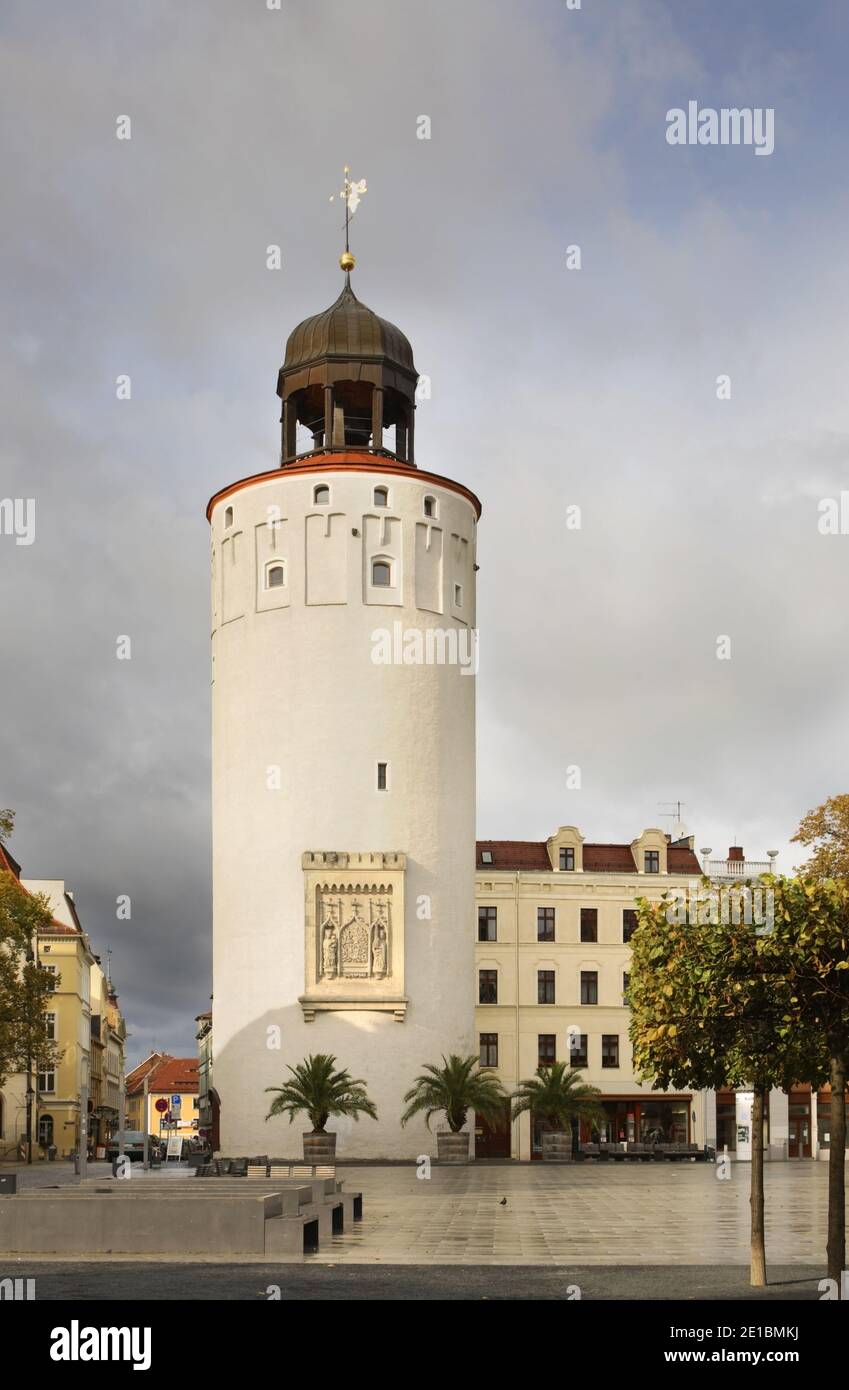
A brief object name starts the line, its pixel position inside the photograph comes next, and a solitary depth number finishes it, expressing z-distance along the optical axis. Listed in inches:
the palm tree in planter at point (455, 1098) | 2288.4
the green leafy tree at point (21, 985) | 2079.2
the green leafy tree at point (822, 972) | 725.9
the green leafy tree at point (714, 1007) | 747.4
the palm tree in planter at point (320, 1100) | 2223.2
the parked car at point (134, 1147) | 2780.3
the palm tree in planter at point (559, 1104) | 2411.4
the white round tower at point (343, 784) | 2361.0
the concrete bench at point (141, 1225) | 909.2
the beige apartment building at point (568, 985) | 2765.7
